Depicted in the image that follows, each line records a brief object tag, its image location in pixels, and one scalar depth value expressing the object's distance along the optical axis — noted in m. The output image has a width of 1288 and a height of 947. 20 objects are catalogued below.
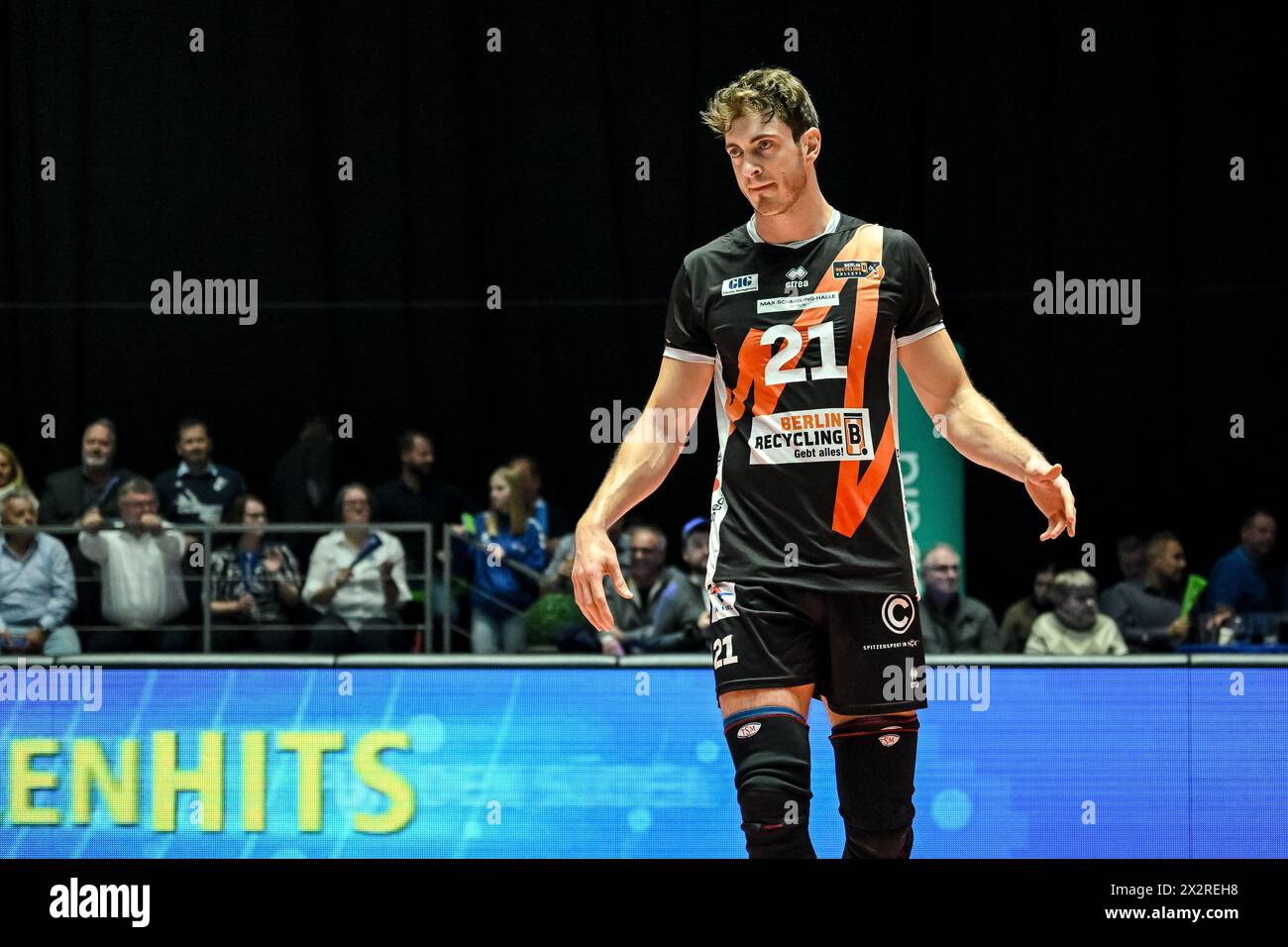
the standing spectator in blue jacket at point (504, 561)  7.00
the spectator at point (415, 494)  7.64
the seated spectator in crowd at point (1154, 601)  7.04
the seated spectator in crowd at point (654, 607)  6.69
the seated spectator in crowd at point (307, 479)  7.98
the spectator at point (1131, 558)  7.54
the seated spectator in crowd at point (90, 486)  7.48
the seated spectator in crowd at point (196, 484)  7.58
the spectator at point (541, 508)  7.38
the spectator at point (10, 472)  7.43
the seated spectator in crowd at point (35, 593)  6.90
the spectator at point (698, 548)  7.07
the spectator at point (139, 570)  7.07
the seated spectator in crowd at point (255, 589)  6.96
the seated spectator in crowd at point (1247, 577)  7.35
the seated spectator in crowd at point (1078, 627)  6.85
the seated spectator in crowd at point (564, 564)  7.08
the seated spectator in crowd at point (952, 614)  6.83
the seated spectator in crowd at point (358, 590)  6.89
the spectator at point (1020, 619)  7.14
